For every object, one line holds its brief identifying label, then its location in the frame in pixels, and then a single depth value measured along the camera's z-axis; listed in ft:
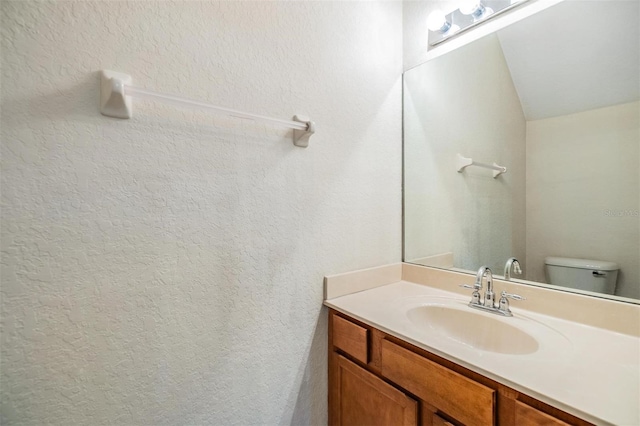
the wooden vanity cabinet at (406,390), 2.12
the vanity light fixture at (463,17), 3.85
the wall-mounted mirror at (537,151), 3.09
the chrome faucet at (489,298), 3.35
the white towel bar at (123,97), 2.33
